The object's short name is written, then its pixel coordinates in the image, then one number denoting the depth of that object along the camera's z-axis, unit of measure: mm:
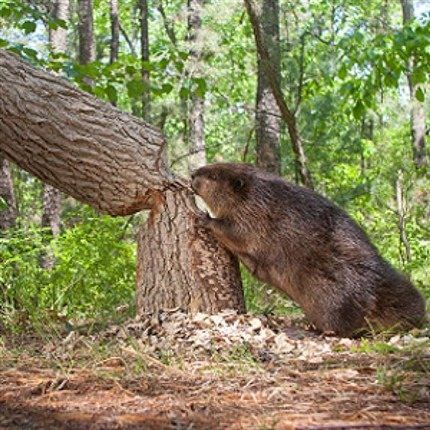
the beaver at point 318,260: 4512
